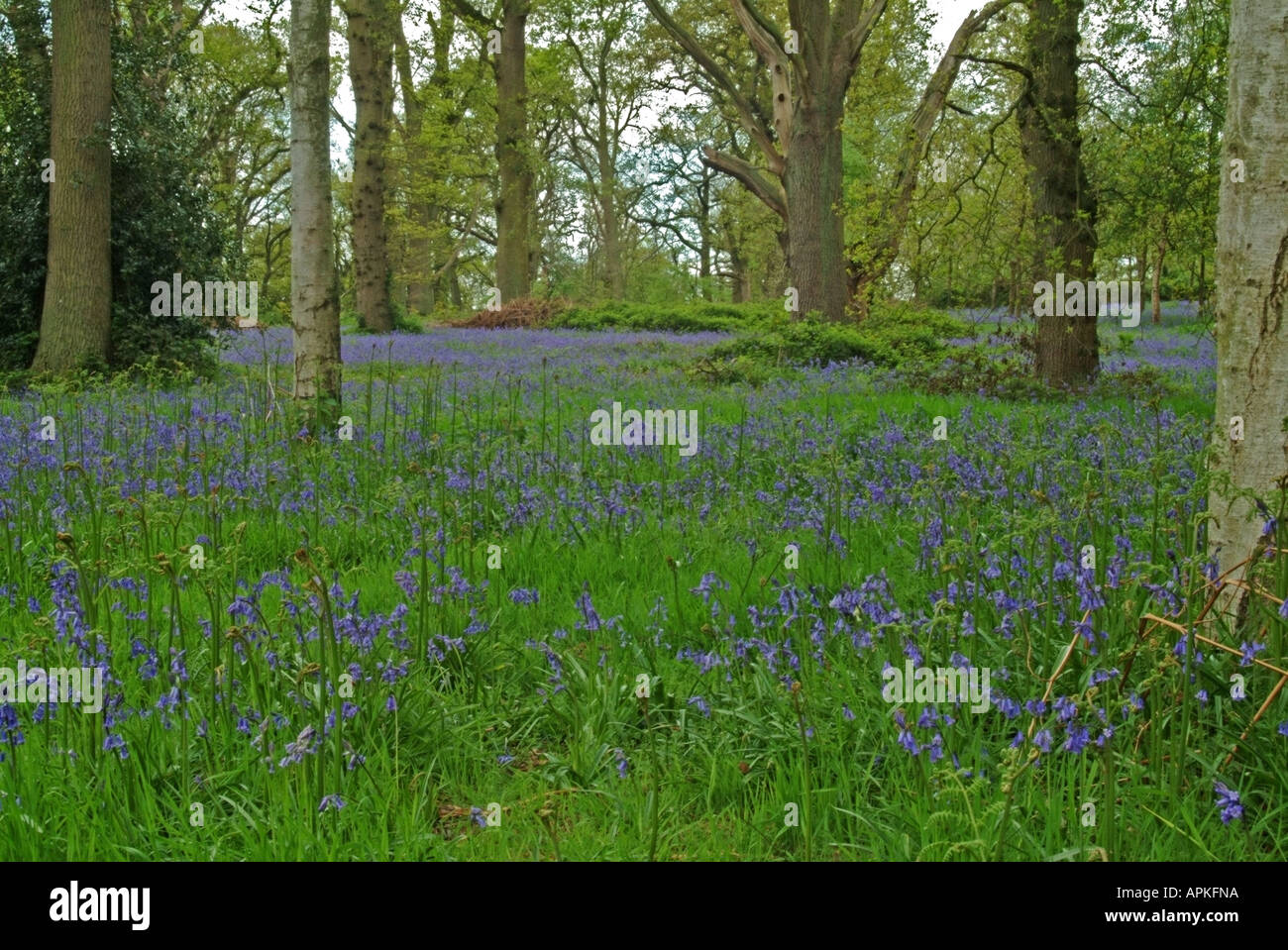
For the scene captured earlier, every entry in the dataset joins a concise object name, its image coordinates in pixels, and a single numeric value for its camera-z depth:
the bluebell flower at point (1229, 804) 2.45
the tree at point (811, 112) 16.91
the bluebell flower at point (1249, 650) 2.98
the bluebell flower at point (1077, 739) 2.52
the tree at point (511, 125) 28.34
